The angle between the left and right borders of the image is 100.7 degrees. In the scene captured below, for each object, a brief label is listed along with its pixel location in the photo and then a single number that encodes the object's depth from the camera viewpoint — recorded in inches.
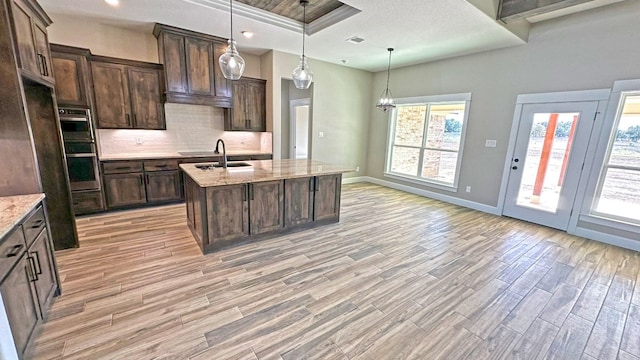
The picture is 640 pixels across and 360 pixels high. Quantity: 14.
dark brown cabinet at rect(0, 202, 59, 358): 56.7
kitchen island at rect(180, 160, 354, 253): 115.0
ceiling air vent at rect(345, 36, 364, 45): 164.7
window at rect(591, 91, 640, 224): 132.1
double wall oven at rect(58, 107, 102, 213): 141.8
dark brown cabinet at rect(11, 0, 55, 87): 81.7
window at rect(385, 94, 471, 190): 206.8
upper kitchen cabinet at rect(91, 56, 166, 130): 158.2
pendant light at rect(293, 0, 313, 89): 128.9
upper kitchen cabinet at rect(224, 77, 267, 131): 204.7
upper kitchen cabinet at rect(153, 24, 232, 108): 164.7
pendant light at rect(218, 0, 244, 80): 109.3
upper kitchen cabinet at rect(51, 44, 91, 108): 137.9
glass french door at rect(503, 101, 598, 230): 147.6
